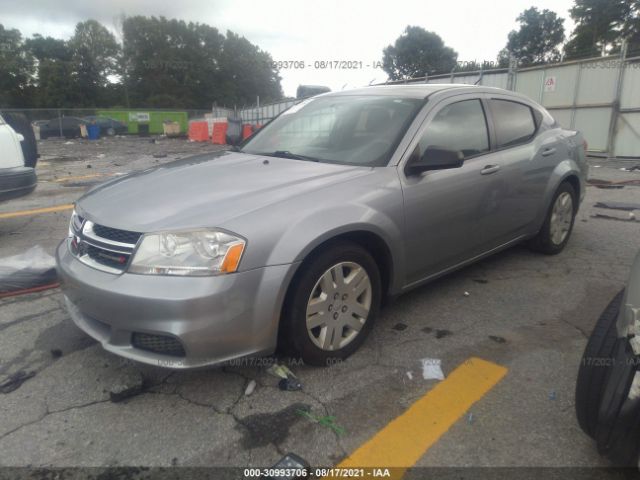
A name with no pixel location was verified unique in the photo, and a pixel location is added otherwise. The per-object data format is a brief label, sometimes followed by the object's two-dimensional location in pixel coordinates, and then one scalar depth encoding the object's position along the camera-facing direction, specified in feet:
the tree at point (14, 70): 196.65
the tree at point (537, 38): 210.59
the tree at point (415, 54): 201.26
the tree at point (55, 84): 198.18
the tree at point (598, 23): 154.61
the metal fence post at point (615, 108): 38.66
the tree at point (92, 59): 209.36
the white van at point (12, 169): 16.35
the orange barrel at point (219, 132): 76.54
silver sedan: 7.29
